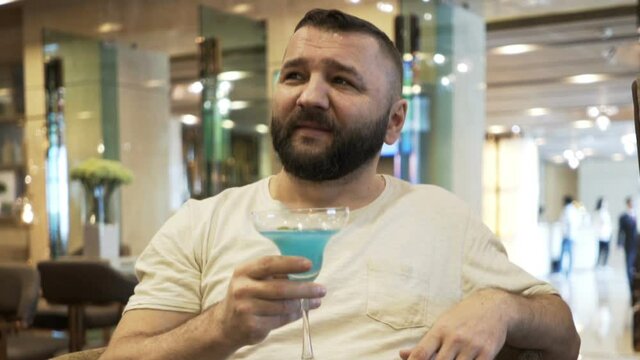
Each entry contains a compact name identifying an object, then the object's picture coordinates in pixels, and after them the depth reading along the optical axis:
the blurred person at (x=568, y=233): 16.62
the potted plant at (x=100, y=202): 5.40
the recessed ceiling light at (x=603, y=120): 15.88
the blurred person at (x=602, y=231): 17.09
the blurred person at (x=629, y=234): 10.51
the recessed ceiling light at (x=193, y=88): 12.58
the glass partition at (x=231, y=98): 7.12
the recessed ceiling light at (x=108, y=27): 8.53
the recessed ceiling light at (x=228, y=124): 7.23
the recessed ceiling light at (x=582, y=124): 18.58
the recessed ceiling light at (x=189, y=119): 16.08
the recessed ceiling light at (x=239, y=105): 7.40
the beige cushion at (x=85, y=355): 1.57
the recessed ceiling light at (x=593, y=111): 16.06
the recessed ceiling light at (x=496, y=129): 19.69
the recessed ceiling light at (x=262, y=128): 7.66
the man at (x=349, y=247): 1.60
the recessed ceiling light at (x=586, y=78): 12.17
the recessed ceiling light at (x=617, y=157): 29.88
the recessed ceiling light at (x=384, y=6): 6.89
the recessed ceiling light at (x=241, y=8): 7.66
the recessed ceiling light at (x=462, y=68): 7.57
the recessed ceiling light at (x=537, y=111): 16.58
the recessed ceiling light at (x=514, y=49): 9.80
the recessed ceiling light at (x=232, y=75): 7.25
